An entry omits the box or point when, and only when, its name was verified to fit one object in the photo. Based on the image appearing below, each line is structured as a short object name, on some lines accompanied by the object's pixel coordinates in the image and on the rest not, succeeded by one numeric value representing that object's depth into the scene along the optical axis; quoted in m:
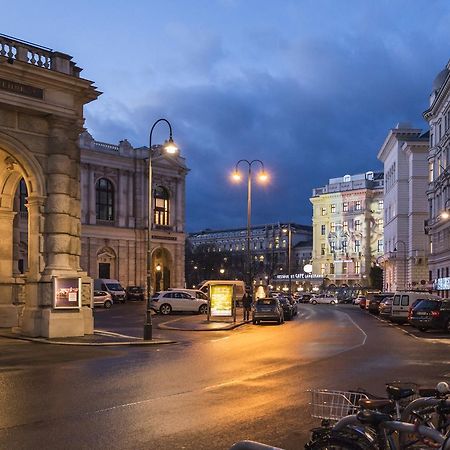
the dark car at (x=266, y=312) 36.41
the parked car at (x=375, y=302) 51.94
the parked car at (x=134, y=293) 70.69
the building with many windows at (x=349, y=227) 141.12
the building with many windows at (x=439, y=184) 63.69
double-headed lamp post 43.96
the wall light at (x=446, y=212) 57.13
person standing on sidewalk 38.17
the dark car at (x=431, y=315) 30.36
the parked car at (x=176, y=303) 46.28
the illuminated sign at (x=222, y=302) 37.41
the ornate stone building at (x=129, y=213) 77.69
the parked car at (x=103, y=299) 56.85
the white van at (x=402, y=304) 36.19
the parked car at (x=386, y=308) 41.53
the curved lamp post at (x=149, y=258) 23.86
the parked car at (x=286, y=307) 42.38
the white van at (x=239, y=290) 57.94
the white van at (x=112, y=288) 64.69
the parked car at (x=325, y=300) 89.33
